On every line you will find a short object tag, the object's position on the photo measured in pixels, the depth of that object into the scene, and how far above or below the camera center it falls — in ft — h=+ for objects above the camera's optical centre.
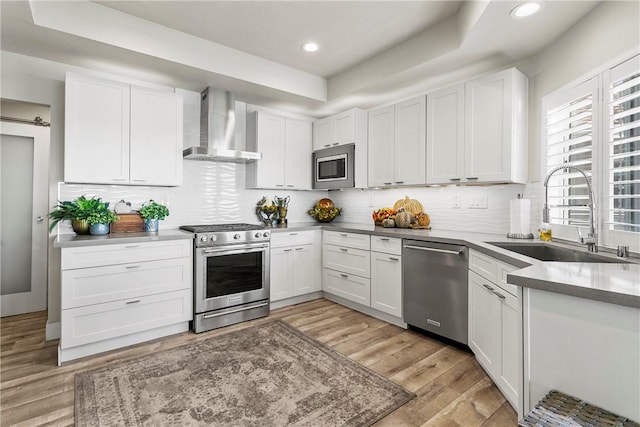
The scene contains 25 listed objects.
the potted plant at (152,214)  10.40 -0.01
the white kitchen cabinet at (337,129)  12.92 +3.63
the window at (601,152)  5.92 +1.41
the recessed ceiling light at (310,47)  10.19 +5.43
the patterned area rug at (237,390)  5.97 -3.74
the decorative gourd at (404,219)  11.76 -0.14
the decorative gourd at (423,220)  11.82 -0.17
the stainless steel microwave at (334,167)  13.08 +2.04
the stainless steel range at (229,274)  10.10 -2.01
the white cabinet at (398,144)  11.00 +2.62
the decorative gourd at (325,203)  15.05 +0.56
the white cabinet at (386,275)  10.37 -2.00
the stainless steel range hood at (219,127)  11.60 +3.23
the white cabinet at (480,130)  8.86 +2.53
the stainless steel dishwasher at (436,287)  8.58 -2.06
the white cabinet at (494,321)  6.20 -2.31
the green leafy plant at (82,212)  9.00 +0.04
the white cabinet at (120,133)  9.05 +2.44
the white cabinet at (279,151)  13.02 +2.72
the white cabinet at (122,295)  8.20 -2.26
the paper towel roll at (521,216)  8.84 +0.00
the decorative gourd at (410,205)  12.27 +0.40
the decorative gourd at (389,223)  11.97 -0.29
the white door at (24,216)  11.79 -0.12
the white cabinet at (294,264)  12.14 -1.96
